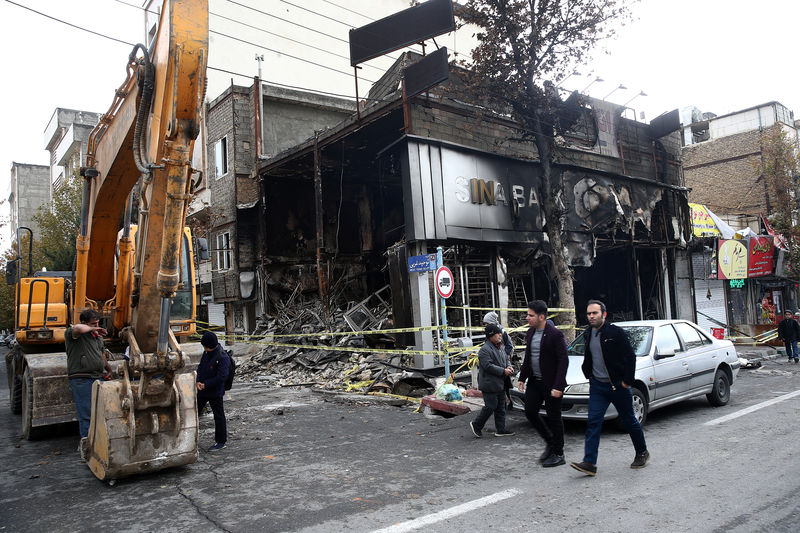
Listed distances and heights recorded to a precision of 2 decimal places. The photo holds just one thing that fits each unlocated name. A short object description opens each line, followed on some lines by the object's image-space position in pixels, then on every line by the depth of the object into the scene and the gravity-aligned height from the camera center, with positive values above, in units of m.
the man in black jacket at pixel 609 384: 5.41 -0.90
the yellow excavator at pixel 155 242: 5.11 +0.87
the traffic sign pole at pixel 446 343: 10.10 -0.80
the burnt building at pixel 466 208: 13.86 +3.33
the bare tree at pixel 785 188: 23.05 +4.47
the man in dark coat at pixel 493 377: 7.30 -1.00
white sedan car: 7.32 -1.12
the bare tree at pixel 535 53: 12.11 +5.93
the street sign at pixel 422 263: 11.48 +1.06
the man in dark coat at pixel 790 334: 14.83 -1.31
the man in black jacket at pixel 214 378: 6.87 -0.72
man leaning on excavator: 6.46 -0.39
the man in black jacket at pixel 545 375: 5.80 -0.82
